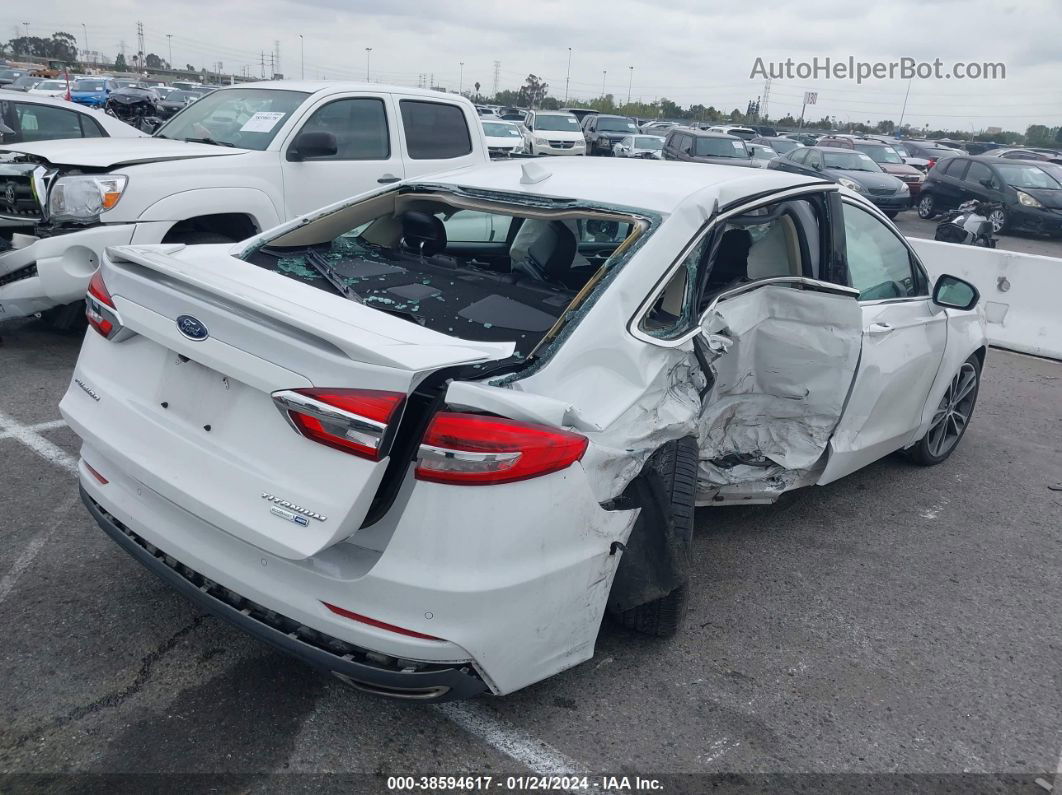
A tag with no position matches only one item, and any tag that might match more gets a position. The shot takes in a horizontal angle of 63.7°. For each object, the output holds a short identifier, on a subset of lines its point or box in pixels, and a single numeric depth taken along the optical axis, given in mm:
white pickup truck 5504
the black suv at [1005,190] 18578
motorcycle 11617
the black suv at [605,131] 29203
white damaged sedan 2227
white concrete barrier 8227
